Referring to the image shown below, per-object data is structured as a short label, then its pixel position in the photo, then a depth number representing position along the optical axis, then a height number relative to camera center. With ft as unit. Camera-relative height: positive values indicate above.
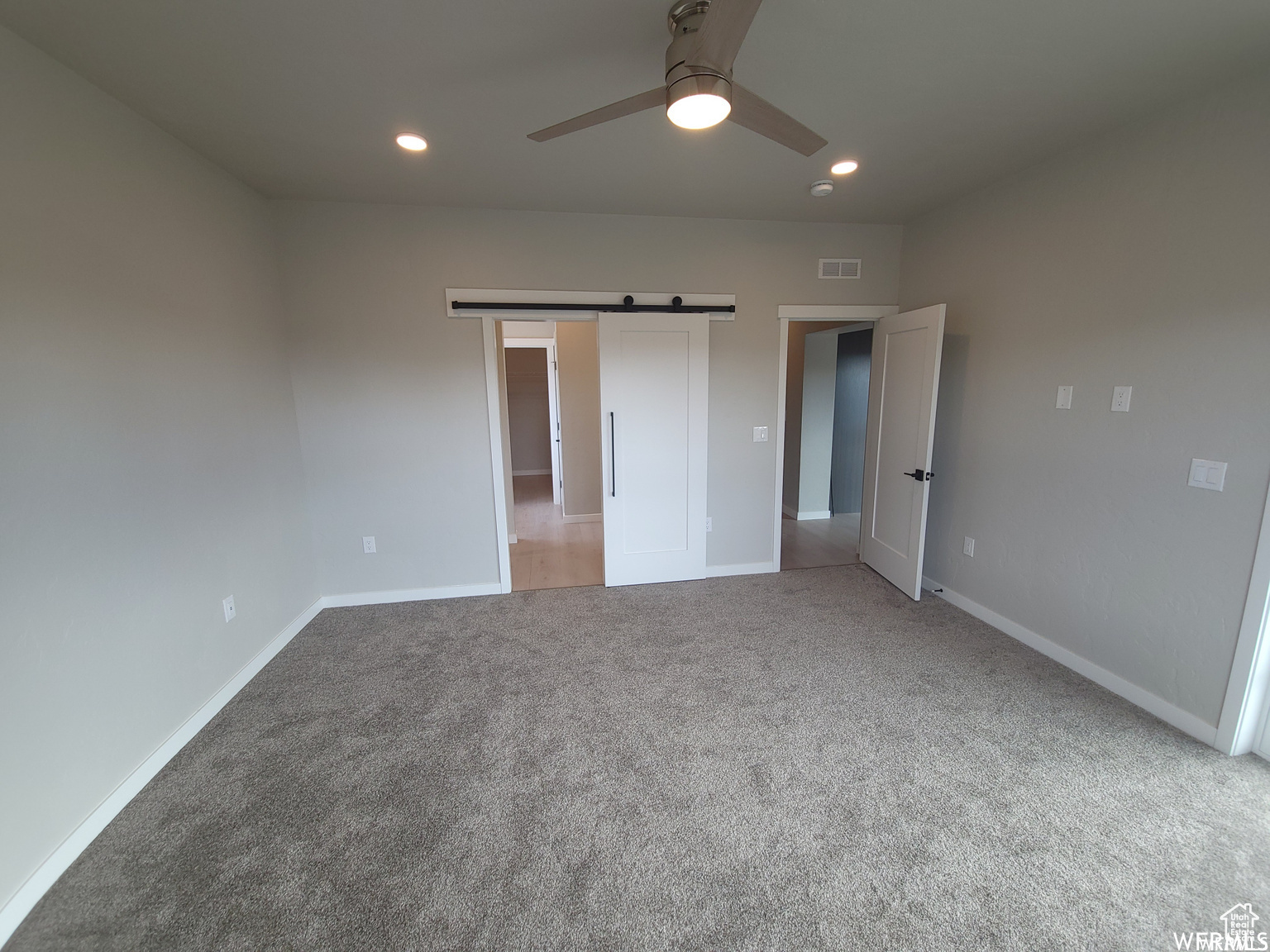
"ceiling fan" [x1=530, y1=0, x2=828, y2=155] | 3.75 +2.85
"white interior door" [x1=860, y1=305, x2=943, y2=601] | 9.73 -0.98
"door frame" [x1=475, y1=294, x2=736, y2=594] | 10.00 +1.85
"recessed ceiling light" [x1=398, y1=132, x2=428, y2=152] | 6.93 +3.83
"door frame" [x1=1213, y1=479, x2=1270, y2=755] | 5.78 -3.49
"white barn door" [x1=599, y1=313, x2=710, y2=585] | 10.64 -0.99
